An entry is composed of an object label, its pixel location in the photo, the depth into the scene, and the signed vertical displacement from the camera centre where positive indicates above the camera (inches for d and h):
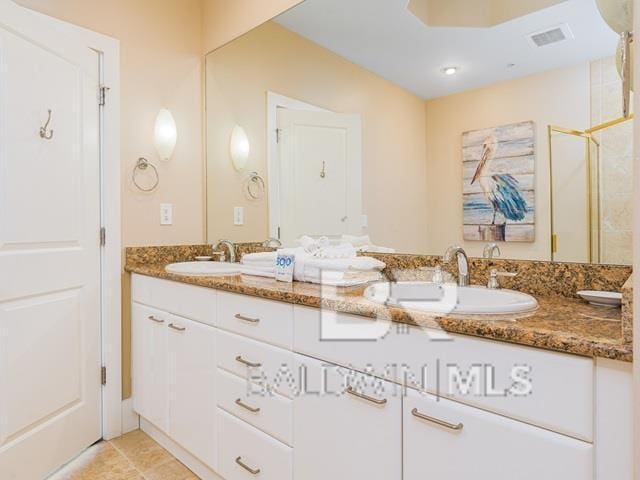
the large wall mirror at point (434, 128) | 45.9 +16.3
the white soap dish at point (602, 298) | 39.4 -6.1
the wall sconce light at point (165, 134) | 86.4 +22.5
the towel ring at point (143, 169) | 82.7 +14.2
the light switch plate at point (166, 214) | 87.7 +5.4
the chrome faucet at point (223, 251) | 89.2 -2.6
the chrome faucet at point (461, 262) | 53.8 -3.3
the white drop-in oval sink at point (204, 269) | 69.5 -5.7
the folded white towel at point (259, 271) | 62.7 -5.3
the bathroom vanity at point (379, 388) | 28.9 -14.4
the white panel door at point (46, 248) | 61.8 -1.5
